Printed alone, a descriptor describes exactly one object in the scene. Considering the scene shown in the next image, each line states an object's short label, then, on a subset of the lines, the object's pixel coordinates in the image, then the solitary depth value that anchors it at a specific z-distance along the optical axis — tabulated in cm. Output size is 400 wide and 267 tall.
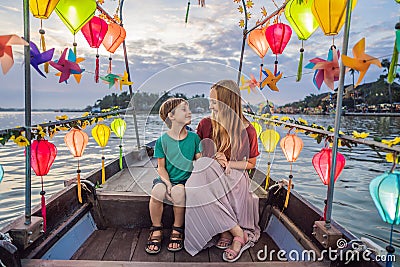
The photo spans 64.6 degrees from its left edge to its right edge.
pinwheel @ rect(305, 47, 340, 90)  154
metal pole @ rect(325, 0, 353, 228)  150
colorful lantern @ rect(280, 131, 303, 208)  224
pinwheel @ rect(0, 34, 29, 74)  122
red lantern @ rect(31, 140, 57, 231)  168
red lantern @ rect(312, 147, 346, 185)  170
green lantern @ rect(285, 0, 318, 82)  207
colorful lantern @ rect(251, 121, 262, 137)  292
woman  187
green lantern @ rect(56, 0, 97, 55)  199
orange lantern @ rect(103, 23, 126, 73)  314
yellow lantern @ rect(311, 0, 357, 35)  164
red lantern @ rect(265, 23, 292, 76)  277
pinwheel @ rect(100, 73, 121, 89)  282
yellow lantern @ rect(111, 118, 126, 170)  337
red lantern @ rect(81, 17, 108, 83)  273
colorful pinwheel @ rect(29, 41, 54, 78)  152
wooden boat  144
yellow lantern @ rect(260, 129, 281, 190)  262
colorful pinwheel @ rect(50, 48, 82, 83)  181
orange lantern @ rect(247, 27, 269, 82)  314
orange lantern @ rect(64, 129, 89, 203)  228
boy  193
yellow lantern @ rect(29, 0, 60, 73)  170
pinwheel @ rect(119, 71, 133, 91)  301
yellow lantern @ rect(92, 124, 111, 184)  281
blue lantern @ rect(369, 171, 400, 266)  114
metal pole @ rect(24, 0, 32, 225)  146
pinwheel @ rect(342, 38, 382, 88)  126
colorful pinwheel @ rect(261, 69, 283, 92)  255
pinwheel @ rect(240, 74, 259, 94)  211
